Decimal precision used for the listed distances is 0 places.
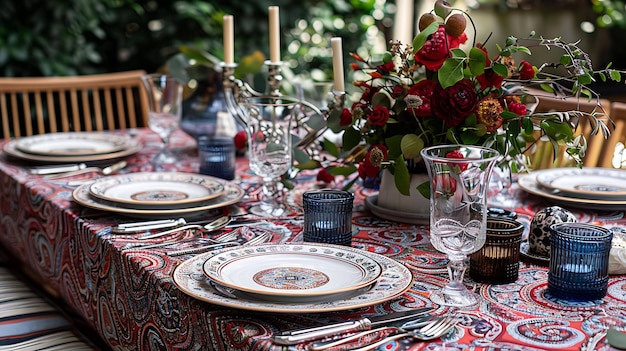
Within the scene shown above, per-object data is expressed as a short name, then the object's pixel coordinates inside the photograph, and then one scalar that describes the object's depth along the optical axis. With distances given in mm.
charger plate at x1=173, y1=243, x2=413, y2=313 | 920
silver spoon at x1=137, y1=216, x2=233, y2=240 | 1279
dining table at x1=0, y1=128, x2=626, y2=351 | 910
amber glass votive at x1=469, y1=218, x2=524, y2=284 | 1068
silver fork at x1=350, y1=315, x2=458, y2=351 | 867
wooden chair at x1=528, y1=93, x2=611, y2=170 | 1965
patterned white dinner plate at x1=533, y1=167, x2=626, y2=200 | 1474
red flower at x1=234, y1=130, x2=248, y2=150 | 1822
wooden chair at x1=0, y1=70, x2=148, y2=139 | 2369
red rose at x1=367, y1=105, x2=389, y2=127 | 1286
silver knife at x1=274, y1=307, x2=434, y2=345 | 859
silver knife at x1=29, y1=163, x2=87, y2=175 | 1715
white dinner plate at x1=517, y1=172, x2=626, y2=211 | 1450
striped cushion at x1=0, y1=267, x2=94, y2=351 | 1513
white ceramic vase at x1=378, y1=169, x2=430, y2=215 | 1367
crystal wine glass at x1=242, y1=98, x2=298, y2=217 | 1419
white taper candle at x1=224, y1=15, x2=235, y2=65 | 1676
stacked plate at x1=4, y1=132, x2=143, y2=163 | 1802
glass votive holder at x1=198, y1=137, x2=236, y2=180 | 1664
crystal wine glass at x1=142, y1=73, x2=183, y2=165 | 1846
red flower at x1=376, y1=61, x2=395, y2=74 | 1354
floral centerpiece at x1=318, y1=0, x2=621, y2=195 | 1188
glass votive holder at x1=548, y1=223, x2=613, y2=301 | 1001
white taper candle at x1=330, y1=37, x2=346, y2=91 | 1490
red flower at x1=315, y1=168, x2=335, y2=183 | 1521
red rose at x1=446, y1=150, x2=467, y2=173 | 1062
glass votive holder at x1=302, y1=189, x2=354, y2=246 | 1218
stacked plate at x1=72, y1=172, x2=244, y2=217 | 1388
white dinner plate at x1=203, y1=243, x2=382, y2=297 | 975
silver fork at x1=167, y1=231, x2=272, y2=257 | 1193
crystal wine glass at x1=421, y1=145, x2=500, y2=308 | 987
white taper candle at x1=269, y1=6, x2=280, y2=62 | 1582
